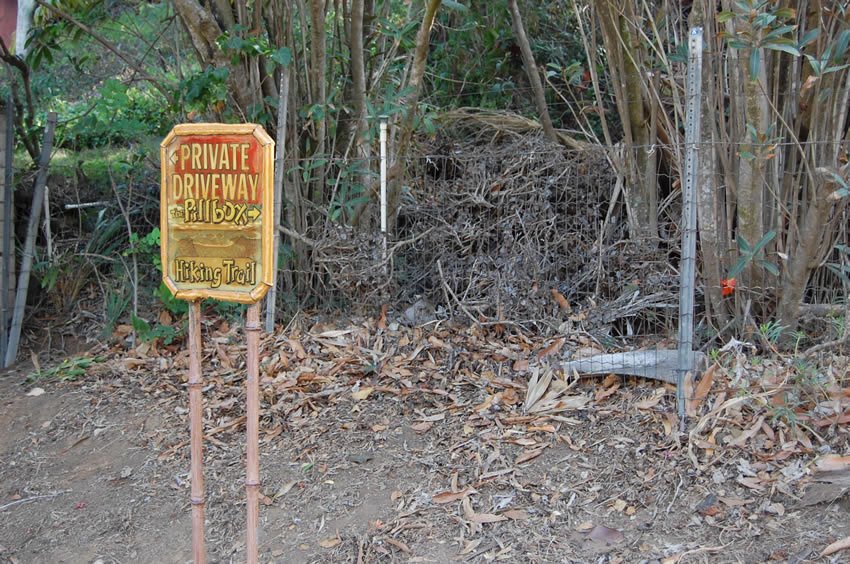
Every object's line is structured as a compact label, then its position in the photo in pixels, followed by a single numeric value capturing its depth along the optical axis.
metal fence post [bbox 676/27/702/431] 4.39
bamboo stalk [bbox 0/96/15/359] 6.45
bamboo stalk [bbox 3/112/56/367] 6.60
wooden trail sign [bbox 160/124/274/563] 3.33
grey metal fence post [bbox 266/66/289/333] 6.04
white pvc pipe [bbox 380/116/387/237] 5.94
